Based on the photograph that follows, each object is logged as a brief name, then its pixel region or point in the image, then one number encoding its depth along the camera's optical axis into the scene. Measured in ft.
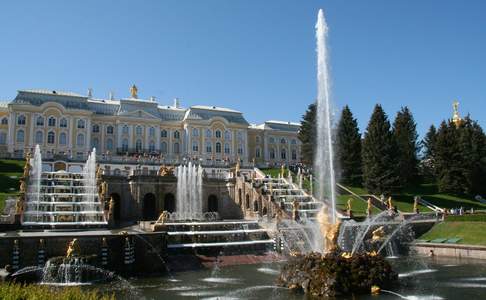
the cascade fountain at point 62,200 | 98.32
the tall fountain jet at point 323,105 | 68.10
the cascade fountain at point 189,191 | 132.98
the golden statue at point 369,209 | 119.85
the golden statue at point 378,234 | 95.25
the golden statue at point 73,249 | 66.33
